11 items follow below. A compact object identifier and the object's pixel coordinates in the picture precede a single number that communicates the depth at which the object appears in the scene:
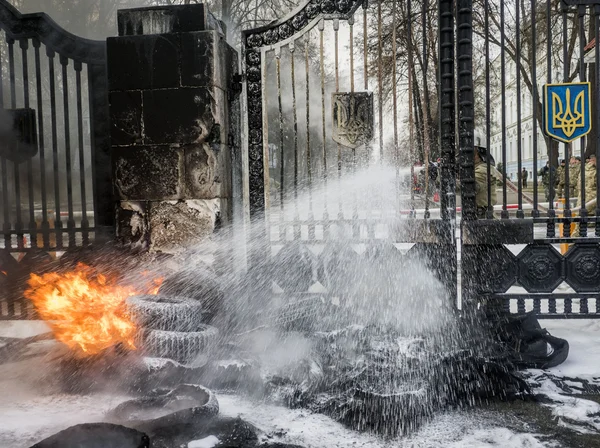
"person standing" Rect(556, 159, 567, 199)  12.89
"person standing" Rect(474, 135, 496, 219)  7.79
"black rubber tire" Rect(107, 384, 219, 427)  3.59
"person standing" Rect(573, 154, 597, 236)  9.74
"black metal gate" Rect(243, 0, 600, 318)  5.09
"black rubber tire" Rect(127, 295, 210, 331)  4.51
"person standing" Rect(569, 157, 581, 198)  11.47
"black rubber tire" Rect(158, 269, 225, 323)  5.17
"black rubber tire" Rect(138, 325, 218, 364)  4.41
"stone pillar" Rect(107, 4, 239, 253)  5.12
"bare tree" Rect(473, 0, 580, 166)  15.28
